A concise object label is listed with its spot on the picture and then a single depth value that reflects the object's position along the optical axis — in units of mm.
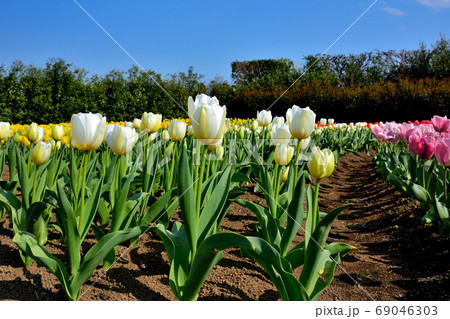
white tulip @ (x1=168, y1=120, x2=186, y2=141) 2654
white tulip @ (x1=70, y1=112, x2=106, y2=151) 1779
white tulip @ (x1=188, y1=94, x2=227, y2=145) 1512
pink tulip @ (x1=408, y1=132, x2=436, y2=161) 2844
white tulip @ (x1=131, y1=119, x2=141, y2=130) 3650
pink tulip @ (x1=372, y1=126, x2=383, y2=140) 5604
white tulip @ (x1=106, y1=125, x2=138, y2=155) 2029
